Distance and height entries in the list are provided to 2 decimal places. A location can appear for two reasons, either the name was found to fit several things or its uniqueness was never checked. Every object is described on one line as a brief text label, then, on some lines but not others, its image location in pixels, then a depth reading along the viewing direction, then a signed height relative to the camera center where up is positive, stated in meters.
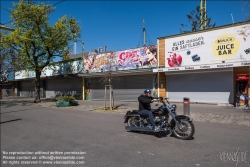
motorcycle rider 6.59 -0.67
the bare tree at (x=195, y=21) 33.44 +10.38
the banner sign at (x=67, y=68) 25.92 +2.28
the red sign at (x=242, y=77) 13.24 +0.41
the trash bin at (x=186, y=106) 8.40 -0.91
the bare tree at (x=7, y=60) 24.72 +3.26
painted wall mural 18.59 +2.59
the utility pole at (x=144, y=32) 27.66 +7.14
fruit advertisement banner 13.72 +2.54
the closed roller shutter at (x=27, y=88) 36.63 -0.31
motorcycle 6.20 -1.22
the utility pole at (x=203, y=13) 27.03 +9.37
